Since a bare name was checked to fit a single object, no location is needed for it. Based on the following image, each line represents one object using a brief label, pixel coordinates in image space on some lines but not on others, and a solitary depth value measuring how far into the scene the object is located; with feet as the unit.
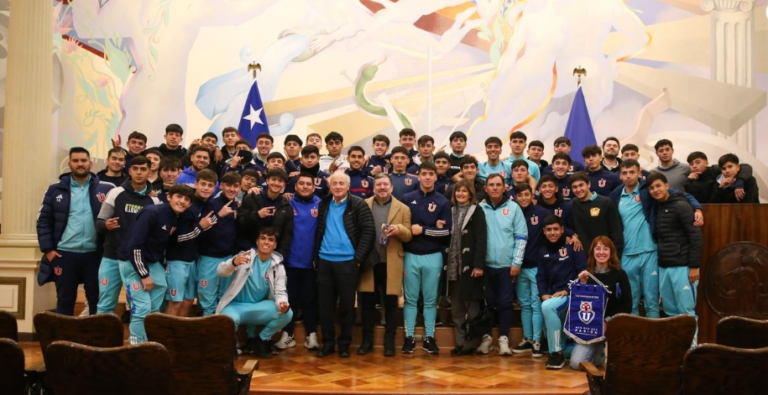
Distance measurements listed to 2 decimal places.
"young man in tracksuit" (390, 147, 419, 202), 20.06
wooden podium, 17.81
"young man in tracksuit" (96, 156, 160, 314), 16.63
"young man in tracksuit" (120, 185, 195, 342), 15.71
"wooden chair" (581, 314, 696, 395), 11.40
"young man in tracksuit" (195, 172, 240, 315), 17.31
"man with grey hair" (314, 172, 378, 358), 17.88
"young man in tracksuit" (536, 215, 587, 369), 17.39
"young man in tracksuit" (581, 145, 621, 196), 20.35
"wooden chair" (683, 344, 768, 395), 8.75
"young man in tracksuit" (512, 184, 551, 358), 18.40
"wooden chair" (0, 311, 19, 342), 10.37
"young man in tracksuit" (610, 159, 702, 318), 18.17
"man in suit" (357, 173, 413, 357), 18.10
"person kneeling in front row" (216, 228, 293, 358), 17.13
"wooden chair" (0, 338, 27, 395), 9.06
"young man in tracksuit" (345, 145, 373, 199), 19.99
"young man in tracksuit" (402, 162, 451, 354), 18.26
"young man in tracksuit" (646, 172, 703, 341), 17.52
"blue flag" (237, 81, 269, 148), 28.58
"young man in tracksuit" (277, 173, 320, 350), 18.30
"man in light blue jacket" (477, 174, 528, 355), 18.33
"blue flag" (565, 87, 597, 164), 27.55
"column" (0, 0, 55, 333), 19.74
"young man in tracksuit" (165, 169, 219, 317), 16.51
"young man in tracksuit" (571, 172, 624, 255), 18.29
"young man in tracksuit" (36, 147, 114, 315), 17.84
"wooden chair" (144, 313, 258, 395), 10.84
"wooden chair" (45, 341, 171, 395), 8.28
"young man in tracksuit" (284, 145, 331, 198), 19.08
